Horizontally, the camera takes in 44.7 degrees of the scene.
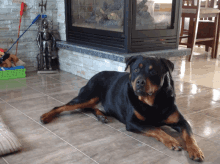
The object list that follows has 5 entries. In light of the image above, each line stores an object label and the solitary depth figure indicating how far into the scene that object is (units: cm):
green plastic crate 338
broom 337
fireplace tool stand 361
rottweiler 167
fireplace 285
